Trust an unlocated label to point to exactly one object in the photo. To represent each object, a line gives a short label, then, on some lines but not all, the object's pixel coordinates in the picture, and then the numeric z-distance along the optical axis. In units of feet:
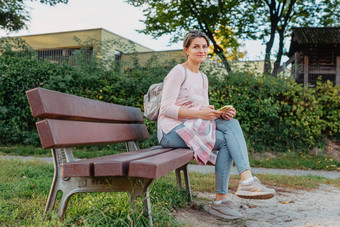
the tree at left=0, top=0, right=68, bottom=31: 66.23
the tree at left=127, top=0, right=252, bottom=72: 56.59
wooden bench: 6.42
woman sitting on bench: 9.83
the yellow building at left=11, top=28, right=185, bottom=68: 30.04
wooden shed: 51.93
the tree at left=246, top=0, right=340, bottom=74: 59.21
